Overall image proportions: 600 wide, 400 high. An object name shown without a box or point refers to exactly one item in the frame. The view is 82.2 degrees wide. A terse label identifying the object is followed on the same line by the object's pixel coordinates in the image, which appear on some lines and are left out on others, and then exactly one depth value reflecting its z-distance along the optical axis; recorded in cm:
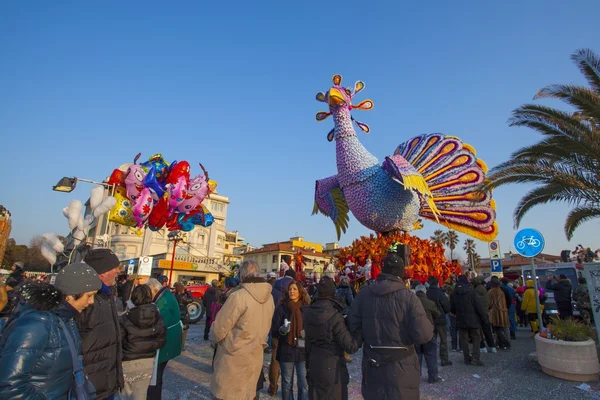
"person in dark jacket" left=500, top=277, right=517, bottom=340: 833
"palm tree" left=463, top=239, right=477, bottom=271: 4457
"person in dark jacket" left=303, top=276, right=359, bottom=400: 315
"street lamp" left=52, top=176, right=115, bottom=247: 1345
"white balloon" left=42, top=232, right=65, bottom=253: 1184
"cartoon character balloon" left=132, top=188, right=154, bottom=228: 1351
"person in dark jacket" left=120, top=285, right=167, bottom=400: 308
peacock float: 1128
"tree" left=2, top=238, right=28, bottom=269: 3670
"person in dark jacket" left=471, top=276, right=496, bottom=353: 635
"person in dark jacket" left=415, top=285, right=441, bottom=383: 517
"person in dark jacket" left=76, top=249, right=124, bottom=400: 247
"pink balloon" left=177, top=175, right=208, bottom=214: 1485
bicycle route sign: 657
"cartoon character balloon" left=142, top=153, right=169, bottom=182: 1464
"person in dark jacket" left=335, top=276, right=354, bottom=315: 868
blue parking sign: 1197
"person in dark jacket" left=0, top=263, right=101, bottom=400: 157
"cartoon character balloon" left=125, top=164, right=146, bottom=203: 1362
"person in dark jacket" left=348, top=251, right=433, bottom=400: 274
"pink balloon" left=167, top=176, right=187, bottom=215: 1428
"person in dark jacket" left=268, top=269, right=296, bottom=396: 467
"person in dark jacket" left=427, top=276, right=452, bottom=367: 614
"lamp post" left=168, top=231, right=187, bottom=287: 1767
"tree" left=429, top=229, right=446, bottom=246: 4750
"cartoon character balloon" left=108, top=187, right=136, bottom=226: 1417
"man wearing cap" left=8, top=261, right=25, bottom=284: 685
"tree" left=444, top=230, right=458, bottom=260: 4644
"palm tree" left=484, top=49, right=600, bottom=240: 653
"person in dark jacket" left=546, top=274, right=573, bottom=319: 789
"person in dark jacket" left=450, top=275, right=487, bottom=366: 610
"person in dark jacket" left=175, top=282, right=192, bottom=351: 614
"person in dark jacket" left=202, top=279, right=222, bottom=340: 863
